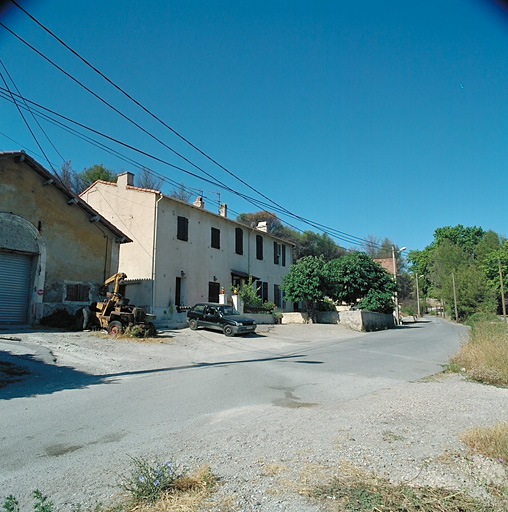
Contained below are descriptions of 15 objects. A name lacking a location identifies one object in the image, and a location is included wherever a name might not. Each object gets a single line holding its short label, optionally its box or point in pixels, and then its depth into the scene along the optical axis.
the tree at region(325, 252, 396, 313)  32.25
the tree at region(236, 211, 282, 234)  54.34
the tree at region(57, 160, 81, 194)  34.28
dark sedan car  20.14
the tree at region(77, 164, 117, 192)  36.03
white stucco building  23.89
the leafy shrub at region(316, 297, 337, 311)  32.53
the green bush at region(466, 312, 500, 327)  19.89
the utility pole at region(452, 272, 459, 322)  53.11
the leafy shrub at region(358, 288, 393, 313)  32.16
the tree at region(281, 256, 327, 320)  29.56
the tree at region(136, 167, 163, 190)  40.16
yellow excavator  16.56
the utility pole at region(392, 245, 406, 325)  40.66
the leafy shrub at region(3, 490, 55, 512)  2.79
